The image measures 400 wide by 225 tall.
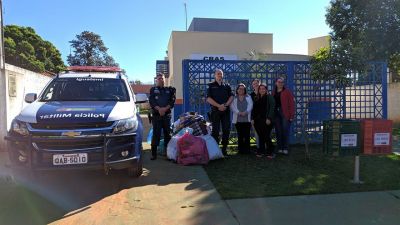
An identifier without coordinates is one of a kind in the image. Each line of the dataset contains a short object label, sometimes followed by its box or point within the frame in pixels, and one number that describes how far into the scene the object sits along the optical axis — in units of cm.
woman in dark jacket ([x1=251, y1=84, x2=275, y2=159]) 909
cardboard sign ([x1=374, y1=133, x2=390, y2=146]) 686
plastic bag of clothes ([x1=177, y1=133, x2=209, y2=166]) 837
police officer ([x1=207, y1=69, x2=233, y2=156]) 918
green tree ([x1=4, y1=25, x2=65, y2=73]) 3338
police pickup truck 605
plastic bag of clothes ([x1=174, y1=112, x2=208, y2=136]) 877
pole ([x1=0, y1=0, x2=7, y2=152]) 1002
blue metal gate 1098
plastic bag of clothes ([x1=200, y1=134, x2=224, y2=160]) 856
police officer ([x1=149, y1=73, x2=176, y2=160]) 885
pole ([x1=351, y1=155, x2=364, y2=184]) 689
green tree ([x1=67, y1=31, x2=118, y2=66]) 7644
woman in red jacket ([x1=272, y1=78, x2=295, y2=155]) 935
